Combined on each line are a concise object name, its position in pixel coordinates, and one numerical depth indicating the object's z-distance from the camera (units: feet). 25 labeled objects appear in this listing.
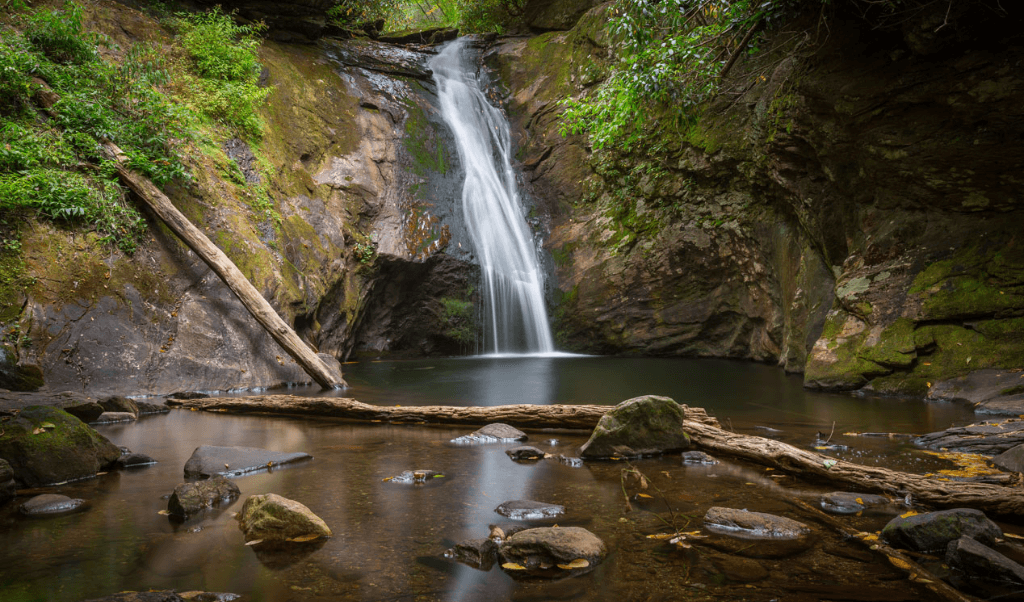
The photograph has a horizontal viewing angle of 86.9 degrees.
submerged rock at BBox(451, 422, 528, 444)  15.67
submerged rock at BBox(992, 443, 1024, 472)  10.92
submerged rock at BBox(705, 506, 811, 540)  8.42
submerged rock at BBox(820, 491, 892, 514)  9.49
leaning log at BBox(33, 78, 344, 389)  25.76
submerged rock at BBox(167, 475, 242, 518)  9.55
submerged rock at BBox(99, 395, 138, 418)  19.27
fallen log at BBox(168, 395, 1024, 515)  9.14
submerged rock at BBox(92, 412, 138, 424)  18.57
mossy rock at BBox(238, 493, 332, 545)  8.48
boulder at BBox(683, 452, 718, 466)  13.08
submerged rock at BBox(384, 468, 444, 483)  11.93
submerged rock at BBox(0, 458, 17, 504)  10.27
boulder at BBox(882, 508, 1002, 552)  7.50
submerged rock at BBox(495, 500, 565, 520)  9.61
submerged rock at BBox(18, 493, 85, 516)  9.71
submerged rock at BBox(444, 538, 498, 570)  7.64
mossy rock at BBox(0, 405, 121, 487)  11.34
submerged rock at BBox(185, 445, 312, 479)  12.34
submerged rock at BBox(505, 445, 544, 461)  13.73
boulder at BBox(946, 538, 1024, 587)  6.43
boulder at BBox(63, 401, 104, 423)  17.48
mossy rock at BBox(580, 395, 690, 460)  13.58
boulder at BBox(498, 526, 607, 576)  7.39
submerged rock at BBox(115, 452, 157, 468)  13.03
